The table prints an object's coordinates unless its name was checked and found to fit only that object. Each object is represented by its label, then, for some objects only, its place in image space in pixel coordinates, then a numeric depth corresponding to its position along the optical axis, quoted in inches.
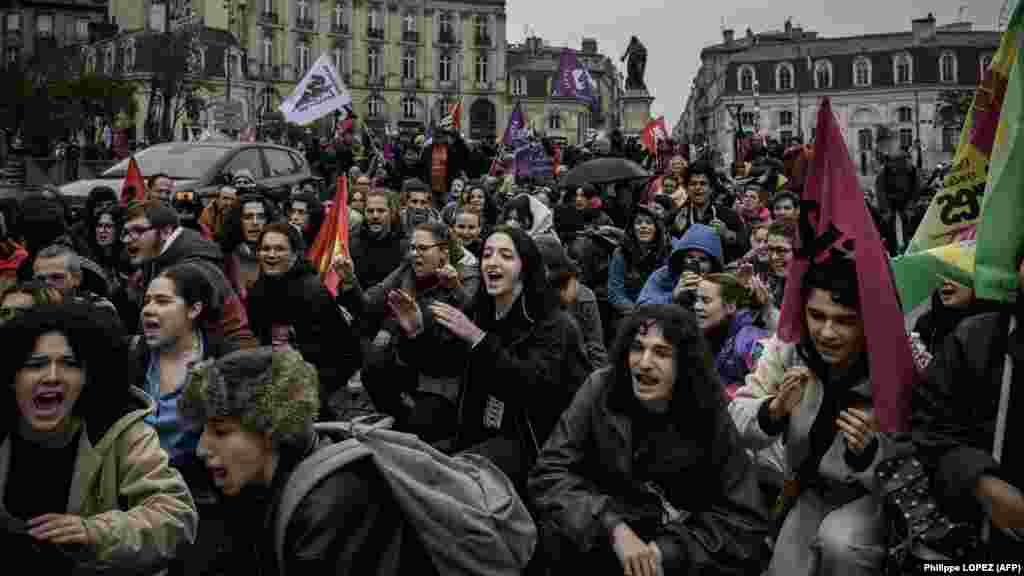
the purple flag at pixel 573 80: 856.9
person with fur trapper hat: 115.8
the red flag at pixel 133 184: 377.4
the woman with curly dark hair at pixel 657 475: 145.5
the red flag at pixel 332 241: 295.3
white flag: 637.3
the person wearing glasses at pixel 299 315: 229.1
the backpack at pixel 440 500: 118.6
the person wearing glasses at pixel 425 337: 196.1
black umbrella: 480.7
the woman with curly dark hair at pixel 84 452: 119.5
